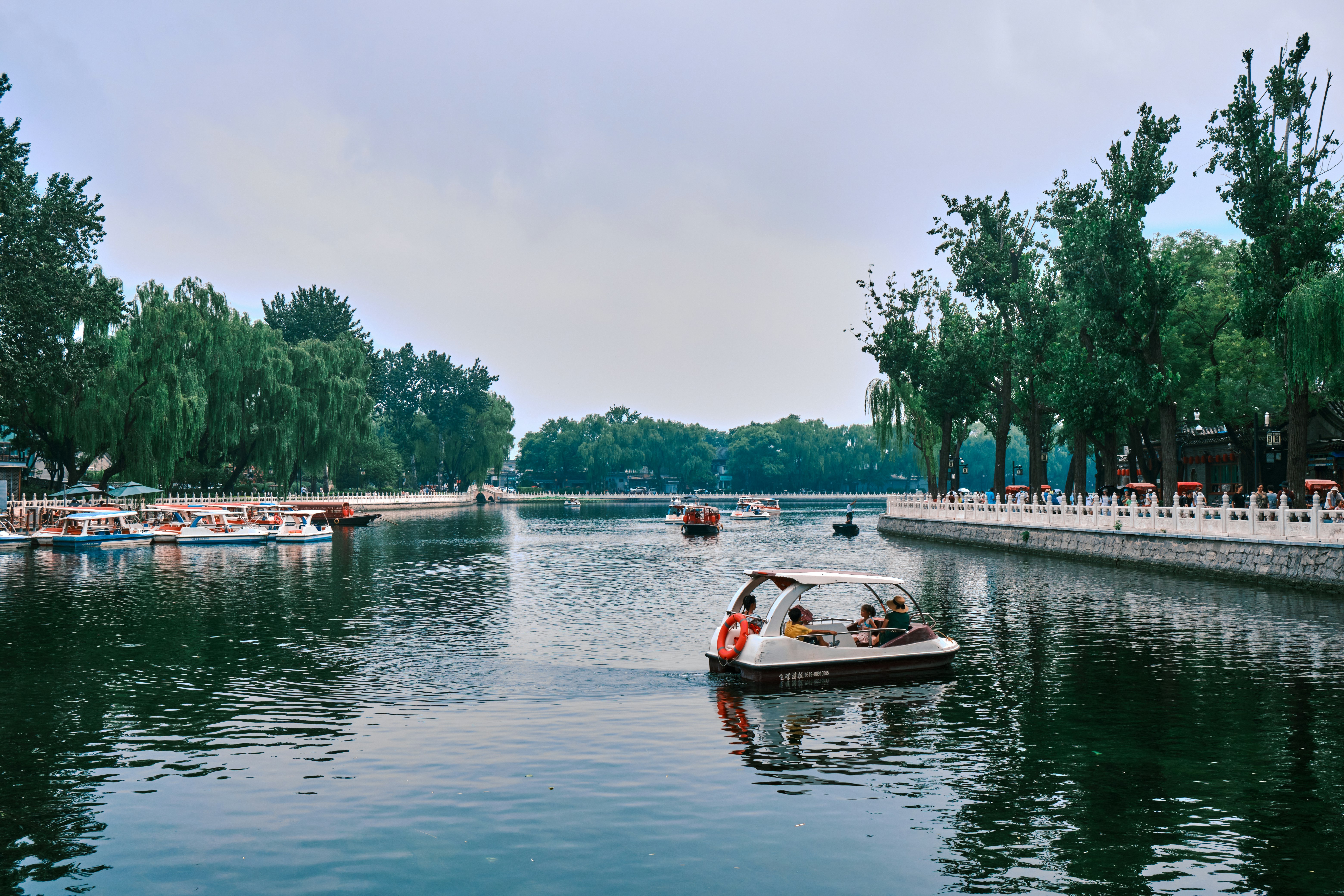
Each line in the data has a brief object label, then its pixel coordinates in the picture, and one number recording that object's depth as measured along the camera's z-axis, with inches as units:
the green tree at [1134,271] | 1631.4
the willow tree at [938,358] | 2512.3
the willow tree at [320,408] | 3115.2
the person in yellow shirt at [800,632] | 723.4
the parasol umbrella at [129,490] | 2266.2
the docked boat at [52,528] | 2035.1
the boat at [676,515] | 3681.1
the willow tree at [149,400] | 2314.2
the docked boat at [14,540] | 2004.2
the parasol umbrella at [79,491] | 2284.7
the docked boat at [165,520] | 2180.1
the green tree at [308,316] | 4370.1
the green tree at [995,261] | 2214.6
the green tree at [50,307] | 1935.3
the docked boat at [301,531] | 2367.1
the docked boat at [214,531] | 2223.2
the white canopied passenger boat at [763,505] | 4547.2
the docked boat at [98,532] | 1989.4
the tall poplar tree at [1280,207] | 1339.8
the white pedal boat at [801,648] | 695.1
